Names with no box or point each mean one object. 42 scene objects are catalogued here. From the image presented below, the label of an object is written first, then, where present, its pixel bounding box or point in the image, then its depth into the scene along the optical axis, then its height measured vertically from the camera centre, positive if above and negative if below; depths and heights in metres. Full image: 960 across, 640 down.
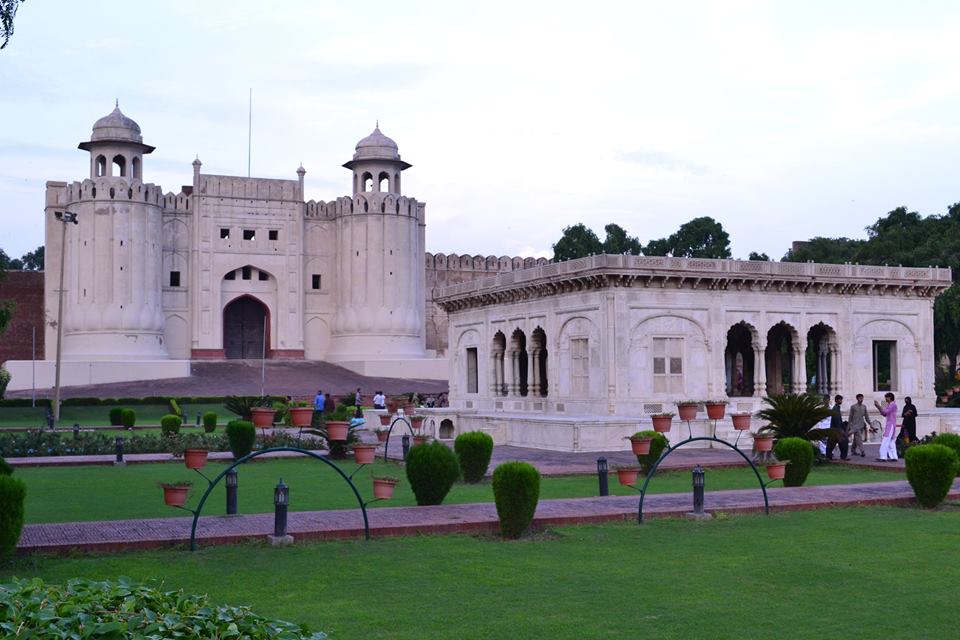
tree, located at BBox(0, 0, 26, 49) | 10.73 +3.66
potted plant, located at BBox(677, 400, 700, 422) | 16.50 -0.27
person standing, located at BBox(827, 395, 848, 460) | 18.94 -0.66
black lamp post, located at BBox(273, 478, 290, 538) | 10.27 -1.07
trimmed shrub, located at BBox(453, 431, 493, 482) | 16.62 -0.87
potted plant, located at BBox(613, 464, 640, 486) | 12.70 -0.93
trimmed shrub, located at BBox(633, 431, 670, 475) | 16.80 -0.89
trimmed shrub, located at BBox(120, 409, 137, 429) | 33.06 -0.65
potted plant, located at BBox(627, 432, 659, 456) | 14.41 -0.67
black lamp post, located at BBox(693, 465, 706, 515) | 11.98 -1.03
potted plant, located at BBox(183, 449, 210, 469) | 11.67 -0.65
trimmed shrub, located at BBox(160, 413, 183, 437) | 27.56 -0.70
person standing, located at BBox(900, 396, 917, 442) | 20.12 -0.55
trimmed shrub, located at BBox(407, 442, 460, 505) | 12.95 -0.90
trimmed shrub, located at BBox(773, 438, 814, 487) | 15.15 -0.86
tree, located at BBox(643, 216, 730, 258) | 68.31 +9.35
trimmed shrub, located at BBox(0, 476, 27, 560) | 8.85 -0.92
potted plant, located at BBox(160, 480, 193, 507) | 10.49 -0.92
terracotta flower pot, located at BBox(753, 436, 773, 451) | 16.11 -0.73
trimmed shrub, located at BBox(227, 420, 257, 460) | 21.22 -0.80
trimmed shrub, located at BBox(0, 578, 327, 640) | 4.48 -0.92
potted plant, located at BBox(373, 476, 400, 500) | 11.36 -0.94
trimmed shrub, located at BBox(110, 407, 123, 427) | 33.56 -0.60
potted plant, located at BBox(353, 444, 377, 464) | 12.83 -0.67
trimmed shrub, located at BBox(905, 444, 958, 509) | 12.72 -0.92
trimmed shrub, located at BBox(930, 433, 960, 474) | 15.55 -0.68
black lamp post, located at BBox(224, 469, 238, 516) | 12.30 -1.07
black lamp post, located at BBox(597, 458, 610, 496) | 13.98 -1.03
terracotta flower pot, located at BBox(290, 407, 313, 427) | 13.20 -0.25
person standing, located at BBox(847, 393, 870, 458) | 20.42 -0.52
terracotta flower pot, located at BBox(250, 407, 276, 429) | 13.47 -0.26
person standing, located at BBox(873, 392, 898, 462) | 18.88 -0.68
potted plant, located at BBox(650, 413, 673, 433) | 15.90 -0.41
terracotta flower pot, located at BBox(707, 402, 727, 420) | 15.47 -0.24
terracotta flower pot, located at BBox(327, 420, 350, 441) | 13.68 -0.43
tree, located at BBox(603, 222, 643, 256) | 69.44 +9.58
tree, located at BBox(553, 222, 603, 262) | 69.56 +9.43
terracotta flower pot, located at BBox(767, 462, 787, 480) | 13.12 -0.91
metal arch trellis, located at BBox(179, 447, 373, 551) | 9.93 -1.09
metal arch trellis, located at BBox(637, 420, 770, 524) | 11.70 -1.25
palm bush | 18.97 -0.40
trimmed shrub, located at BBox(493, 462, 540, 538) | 10.66 -0.98
